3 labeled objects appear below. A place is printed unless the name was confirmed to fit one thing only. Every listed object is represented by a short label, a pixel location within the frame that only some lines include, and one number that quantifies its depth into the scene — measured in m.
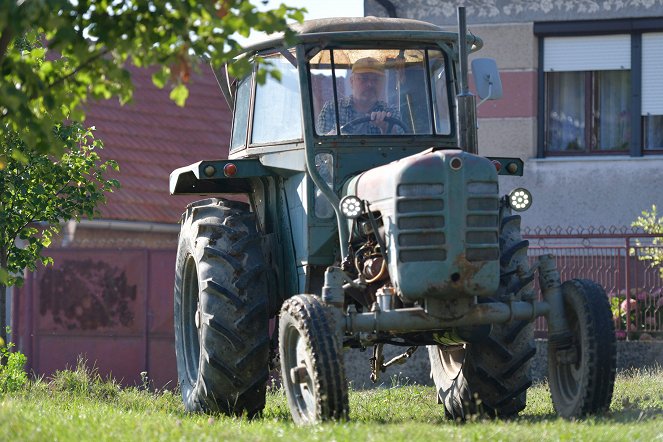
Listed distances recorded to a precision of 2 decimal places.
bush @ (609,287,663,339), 28.09
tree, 12.97
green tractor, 15.06
